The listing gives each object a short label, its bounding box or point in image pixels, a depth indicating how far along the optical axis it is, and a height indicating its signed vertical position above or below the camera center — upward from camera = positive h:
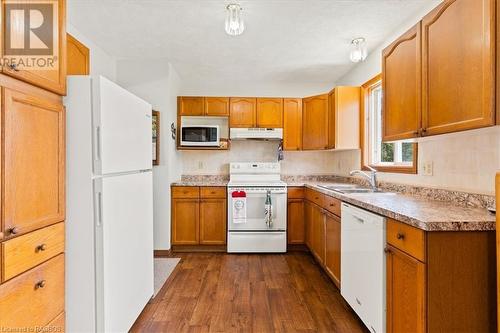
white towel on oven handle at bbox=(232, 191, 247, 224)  3.62 -0.53
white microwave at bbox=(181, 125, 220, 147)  3.97 +0.43
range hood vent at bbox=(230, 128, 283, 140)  4.03 +0.46
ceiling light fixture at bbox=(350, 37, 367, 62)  2.79 +1.14
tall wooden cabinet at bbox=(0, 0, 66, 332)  1.09 -0.11
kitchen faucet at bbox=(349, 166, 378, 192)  2.75 -0.13
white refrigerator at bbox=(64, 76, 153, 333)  1.50 -0.23
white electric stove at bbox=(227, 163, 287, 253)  3.66 -0.72
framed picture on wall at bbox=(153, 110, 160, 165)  3.56 +0.35
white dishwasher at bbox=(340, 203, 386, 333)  1.66 -0.66
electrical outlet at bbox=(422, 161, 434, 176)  2.17 -0.03
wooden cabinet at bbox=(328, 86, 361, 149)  3.40 +0.59
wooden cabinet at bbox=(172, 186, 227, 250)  3.73 -0.71
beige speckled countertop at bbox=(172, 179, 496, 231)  1.27 -0.25
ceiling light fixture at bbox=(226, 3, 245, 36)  2.17 +1.11
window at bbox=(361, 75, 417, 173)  2.80 +0.26
